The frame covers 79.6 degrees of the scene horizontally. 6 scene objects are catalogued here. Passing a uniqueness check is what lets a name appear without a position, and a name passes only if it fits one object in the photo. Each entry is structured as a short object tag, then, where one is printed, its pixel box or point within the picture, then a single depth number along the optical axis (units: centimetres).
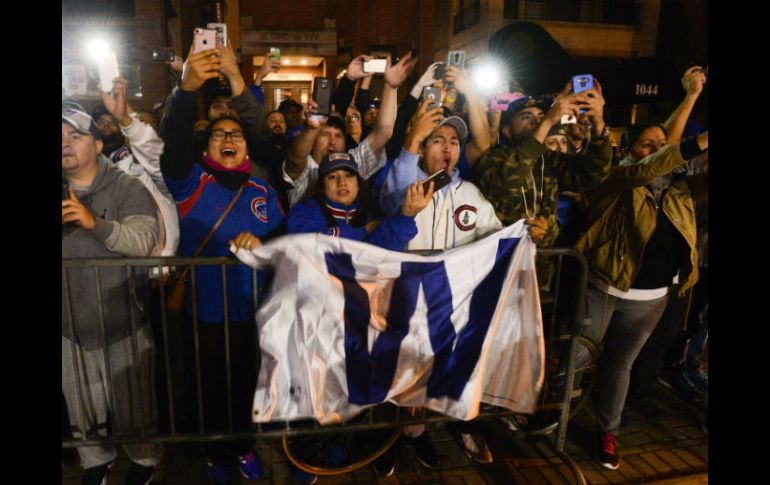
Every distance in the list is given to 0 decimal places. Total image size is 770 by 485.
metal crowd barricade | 268
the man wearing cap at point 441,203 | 330
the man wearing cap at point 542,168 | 332
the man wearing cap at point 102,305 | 272
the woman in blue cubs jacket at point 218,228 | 299
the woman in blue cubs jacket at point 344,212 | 308
